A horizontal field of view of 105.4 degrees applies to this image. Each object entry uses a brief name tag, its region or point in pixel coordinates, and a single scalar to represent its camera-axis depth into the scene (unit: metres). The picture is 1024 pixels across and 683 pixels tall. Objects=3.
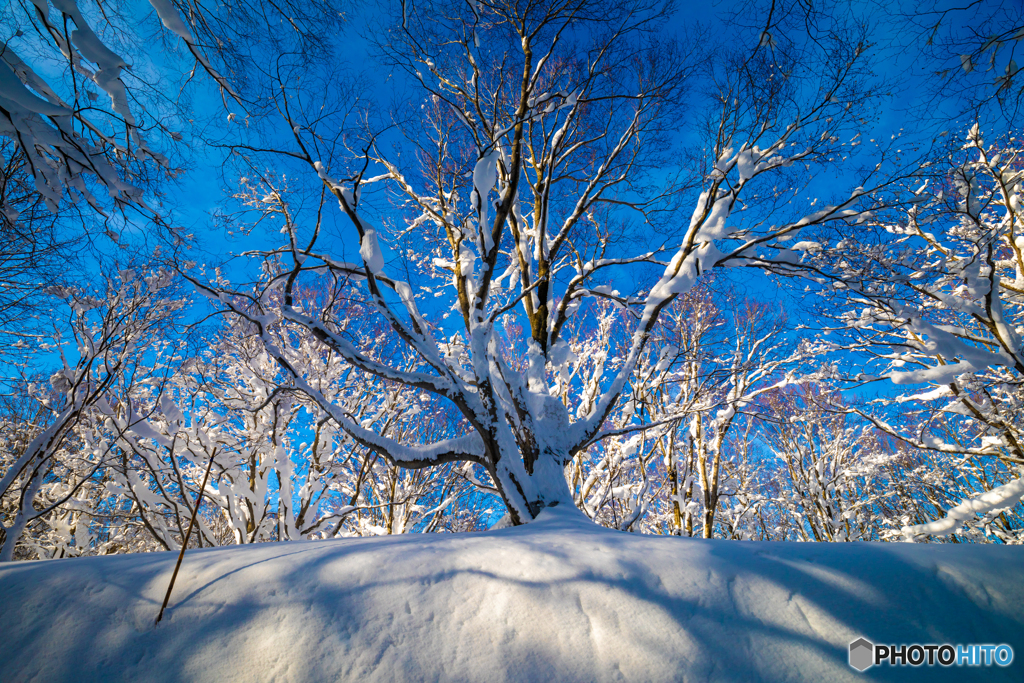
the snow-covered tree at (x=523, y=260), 3.37
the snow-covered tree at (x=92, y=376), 4.70
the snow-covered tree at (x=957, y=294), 3.03
